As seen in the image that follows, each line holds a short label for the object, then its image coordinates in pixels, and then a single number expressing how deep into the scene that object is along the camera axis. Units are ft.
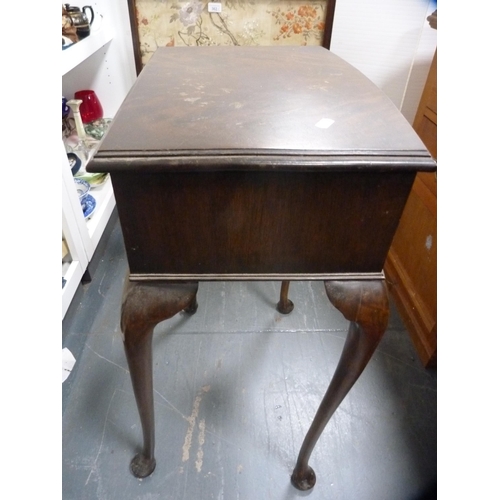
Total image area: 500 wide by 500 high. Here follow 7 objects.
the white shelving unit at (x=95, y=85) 3.51
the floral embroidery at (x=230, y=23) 4.28
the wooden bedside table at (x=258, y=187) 1.38
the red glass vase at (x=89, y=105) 4.77
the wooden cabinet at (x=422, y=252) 3.47
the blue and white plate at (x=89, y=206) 4.17
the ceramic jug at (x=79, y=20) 3.78
